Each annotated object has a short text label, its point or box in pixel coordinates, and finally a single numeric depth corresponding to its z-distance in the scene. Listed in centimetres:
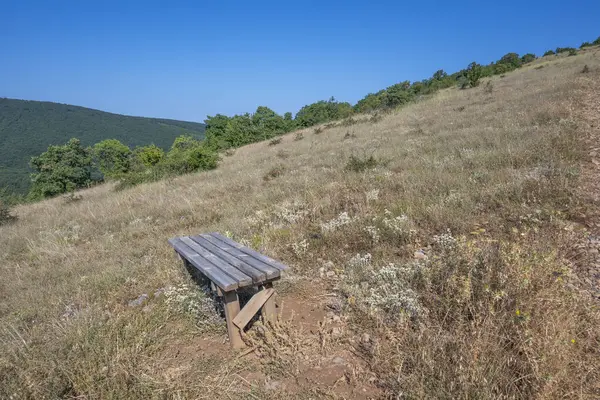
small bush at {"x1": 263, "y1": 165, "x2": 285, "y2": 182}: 910
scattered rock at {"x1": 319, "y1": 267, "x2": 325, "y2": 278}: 360
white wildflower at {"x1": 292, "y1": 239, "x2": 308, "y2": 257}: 404
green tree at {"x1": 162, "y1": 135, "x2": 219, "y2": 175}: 1477
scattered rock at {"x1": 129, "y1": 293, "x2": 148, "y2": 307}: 359
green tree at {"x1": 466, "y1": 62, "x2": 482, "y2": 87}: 2389
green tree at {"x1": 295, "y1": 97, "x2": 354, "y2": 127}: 5684
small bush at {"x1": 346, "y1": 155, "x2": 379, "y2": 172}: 760
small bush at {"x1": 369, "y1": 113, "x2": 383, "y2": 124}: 1847
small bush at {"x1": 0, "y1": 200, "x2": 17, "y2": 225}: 988
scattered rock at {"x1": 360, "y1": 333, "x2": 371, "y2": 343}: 243
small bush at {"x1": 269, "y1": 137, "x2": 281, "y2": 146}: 2150
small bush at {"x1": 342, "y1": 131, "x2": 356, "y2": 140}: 1434
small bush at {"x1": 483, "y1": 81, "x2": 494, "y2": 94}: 1786
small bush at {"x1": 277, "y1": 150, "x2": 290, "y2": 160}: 1339
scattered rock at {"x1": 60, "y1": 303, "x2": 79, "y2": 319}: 330
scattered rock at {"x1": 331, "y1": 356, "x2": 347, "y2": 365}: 230
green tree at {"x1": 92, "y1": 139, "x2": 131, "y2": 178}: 4905
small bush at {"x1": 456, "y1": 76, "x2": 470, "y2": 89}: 2471
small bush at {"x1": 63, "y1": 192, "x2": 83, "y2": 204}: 1270
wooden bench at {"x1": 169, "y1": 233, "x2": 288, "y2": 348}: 258
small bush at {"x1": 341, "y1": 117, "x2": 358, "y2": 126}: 2077
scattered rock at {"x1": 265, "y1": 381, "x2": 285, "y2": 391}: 214
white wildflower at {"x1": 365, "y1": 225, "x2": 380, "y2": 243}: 396
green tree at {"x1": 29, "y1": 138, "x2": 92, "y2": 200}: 3934
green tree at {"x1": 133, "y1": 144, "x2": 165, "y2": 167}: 4338
